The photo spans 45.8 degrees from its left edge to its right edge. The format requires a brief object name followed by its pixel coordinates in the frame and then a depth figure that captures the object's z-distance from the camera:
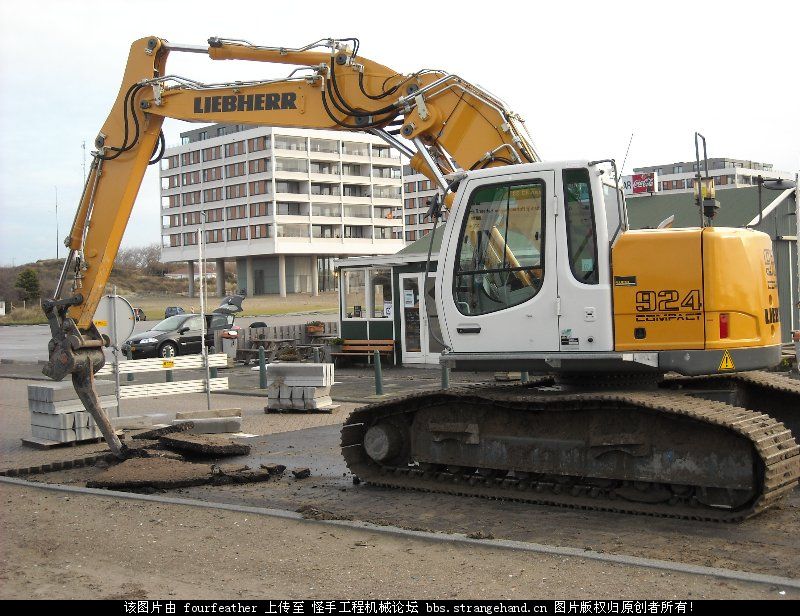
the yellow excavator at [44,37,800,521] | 8.45
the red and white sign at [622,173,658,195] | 27.09
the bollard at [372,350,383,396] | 19.39
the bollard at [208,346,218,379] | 24.54
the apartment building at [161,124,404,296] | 97.00
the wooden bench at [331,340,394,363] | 26.02
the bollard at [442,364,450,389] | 16.49
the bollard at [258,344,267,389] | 21.94
